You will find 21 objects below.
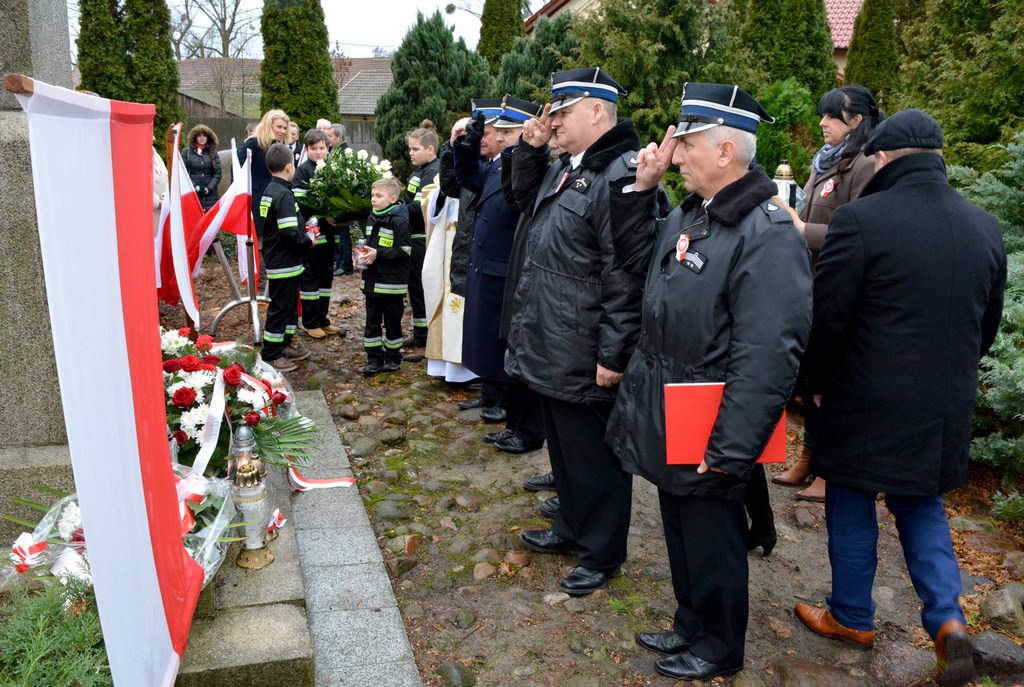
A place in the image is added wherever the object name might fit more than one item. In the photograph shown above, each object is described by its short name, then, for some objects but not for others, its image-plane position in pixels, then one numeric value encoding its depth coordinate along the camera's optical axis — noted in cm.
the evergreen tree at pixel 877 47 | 2086
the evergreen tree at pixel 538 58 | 1099
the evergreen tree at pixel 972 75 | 623
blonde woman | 940
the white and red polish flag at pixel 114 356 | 180
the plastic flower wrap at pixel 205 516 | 328
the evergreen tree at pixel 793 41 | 1750
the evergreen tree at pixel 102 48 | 1152
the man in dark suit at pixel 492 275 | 565
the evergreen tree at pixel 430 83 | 1265
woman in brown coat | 480
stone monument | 328
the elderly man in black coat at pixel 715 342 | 288
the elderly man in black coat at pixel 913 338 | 312
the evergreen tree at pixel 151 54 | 1177
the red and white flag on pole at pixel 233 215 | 765
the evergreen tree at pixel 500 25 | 1944
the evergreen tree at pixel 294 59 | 1434
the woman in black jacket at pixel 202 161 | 1105
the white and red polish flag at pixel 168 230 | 618
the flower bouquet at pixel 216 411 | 397
